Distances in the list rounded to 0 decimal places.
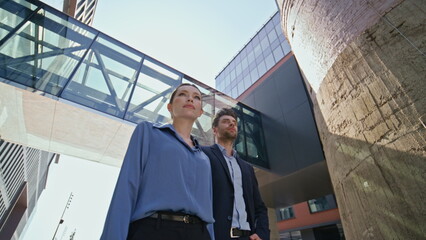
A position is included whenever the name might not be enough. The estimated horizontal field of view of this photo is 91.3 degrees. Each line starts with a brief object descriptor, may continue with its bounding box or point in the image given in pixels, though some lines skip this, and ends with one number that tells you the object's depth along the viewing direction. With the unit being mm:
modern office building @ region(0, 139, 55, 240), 26328
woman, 910
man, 1679
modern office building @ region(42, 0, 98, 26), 13786
